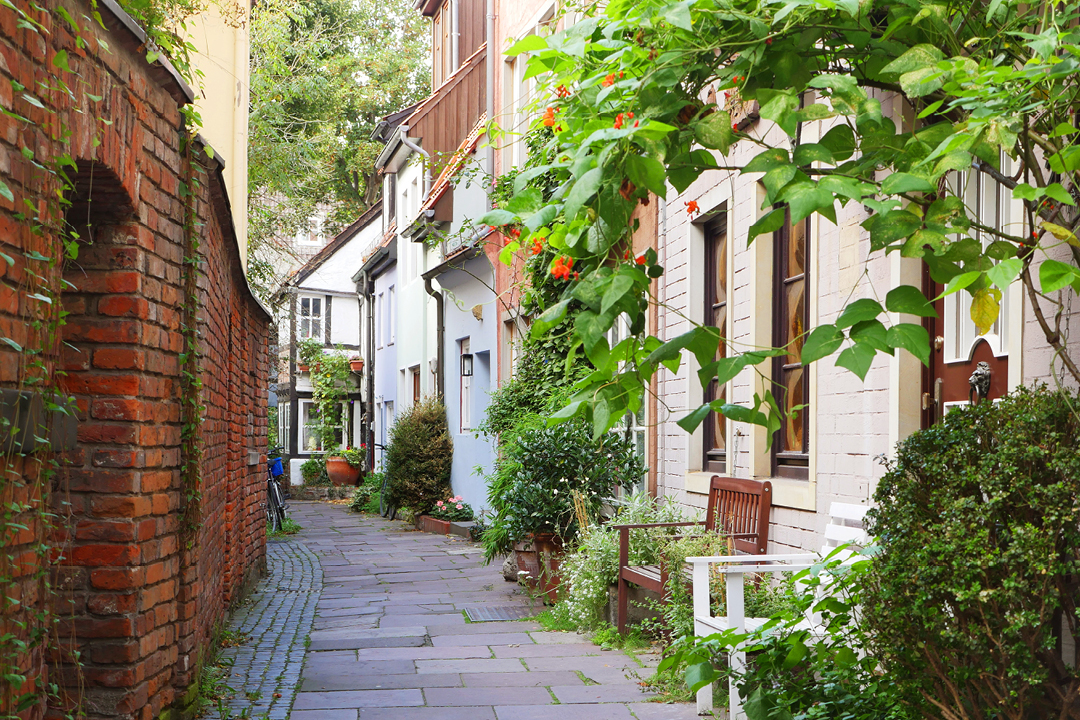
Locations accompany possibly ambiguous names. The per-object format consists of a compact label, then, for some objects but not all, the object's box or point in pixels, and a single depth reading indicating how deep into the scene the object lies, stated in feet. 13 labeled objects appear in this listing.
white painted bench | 15.85
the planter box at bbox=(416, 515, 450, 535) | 51.88
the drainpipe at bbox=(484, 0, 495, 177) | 48.96
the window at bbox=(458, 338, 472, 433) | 56.95
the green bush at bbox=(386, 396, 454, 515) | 57.11
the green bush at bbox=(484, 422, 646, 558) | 28.99
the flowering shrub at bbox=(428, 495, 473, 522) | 53.11
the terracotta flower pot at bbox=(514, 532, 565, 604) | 28.50
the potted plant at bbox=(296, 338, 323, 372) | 99.04
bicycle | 53.57
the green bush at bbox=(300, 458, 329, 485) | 90.38
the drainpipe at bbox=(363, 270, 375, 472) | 90.74
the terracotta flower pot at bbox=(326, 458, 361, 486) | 87.81
